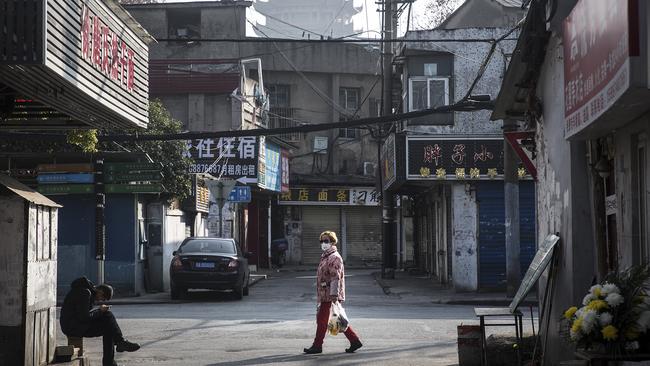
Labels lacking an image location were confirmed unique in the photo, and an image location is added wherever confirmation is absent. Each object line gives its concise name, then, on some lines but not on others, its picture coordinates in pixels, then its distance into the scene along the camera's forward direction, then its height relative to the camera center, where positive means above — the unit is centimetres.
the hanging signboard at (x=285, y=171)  4917 +359
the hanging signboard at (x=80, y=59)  948 +196
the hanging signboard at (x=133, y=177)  2616 +180
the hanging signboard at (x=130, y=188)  2683 +155
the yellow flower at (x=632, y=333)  757 -66
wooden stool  1286 -116
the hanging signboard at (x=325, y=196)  5181 +247
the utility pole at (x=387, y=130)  3400 +416
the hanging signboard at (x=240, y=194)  3547 +180
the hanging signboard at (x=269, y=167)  4244 +342
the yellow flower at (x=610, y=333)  755 -66
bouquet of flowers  759 -54
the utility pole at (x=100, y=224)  2394 +57
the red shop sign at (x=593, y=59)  706 +145
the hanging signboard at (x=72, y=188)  2661 +155
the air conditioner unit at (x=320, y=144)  5528 +542
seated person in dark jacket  1270 -89
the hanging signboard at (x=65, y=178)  2650 +183
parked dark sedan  2556 -60
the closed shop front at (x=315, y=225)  5259 +105
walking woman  1477 -66
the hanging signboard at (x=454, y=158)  2911 +242
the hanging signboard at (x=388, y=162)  3122 +270
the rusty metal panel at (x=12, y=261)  1152 -13
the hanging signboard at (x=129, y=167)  2616 +205
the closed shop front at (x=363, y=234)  5297 +57
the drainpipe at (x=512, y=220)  2453 +57
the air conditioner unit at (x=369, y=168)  5488 +407
